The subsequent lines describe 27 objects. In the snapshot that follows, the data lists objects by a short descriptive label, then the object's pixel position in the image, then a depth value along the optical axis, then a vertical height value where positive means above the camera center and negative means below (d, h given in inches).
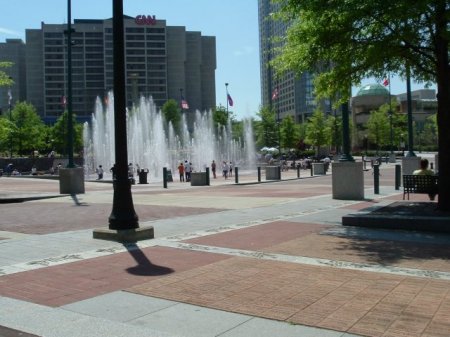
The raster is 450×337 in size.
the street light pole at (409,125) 877.2 +74.1
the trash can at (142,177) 1307.6 -15.6
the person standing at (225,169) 1533.0 -0.1
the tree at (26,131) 2918.3 +236.5
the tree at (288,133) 3361.2 +222.4
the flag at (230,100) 2676.7 +352.5
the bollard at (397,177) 835.4 -18.6
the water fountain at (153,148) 1878.7 +90.1
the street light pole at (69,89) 810.8 +132.6
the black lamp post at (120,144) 387.2 +20.0
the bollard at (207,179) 1187.3 -22.0
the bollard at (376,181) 768.0 -22.1
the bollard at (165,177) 1090.9 -14.2
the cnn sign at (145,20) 5753.0 +1655.2
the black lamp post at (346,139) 673.0 +35.9
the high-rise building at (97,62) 5959.6 +1269.5
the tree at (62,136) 3161.9 +231.3
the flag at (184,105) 2688.5 +332.7
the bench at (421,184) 531.8 -19.7
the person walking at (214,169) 1599.4 +0.7
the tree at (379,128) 3599.9 +263.7
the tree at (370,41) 415.5 +105.3
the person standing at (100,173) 1515.7 -4.1
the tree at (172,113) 4510.3 +490.9
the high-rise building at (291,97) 5564.0 +844.5
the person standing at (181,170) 1422.2 -1.7
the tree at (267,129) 3348.9 +253.0
